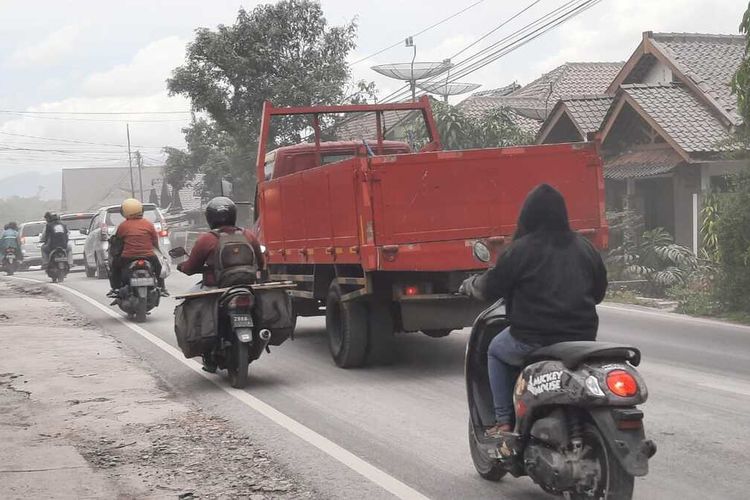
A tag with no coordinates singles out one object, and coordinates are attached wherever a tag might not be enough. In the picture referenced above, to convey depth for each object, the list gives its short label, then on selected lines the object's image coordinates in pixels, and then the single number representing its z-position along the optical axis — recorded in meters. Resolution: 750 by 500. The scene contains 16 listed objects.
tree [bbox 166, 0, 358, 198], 36.85
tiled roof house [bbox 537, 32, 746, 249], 25.31
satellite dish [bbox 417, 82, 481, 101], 37.48
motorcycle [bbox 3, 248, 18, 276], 34.94
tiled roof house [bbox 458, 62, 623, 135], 39.97
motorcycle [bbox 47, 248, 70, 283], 26.59
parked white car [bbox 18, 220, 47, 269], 38.72
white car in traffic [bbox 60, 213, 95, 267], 31.33
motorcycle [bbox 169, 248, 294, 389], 9.66
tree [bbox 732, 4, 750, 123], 13.72
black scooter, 4.80
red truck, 9.66
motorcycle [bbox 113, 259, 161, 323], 15.90
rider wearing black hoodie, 5.41
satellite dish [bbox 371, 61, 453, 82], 34.03
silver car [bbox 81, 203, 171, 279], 25.70
